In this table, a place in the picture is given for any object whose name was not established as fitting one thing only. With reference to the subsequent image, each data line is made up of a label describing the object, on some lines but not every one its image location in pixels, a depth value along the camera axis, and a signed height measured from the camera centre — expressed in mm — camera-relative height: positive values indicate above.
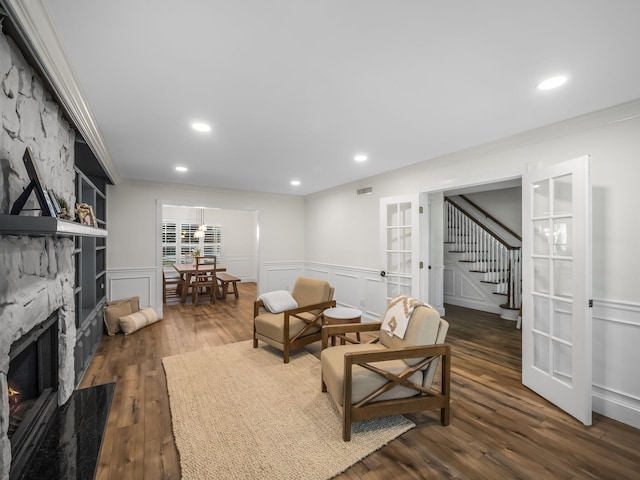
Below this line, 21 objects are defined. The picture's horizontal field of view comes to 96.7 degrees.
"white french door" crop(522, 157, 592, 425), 2152 -380
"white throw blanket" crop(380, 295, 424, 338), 2359 -647
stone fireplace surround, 1339 -4
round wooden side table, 3262 -864
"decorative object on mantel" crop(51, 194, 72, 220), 1867 +230
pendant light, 8922 +796
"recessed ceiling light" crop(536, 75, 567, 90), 1862 +1065
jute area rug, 1735 -1365
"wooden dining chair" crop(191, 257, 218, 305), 6205 -946
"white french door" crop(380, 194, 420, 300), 3854 -44
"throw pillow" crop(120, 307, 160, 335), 4141 -1200
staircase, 5184 -333
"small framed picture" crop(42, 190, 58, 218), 1443 +181
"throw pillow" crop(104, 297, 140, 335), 4109 -1054
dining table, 6363 -680
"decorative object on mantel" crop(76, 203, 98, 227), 2504 +250
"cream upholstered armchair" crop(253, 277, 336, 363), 3250 -943
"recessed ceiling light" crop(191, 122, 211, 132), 2600 +1071
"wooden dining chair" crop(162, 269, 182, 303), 7031 -1304
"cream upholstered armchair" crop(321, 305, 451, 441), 1974 -986
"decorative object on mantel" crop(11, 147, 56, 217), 1357 +243
